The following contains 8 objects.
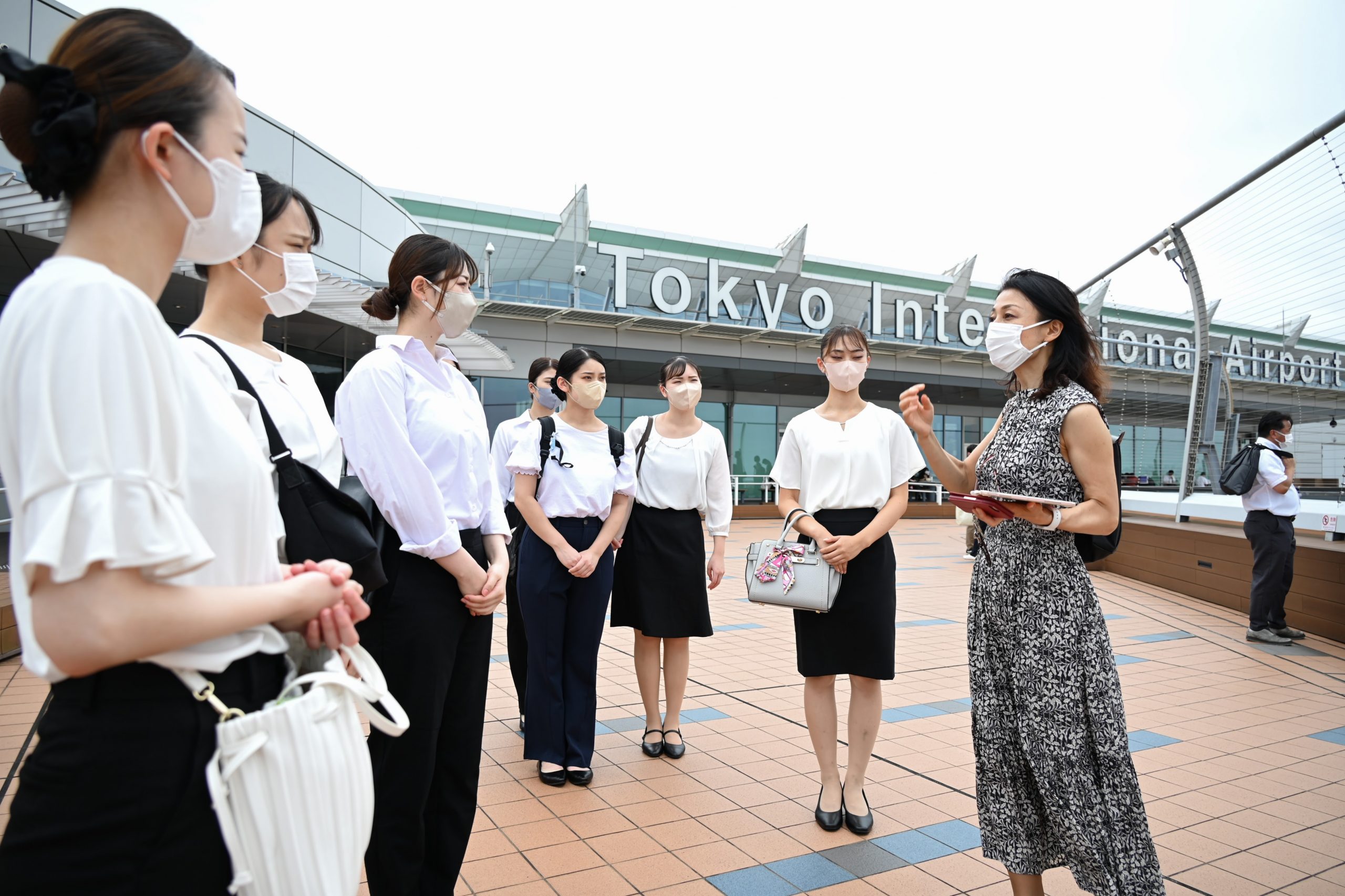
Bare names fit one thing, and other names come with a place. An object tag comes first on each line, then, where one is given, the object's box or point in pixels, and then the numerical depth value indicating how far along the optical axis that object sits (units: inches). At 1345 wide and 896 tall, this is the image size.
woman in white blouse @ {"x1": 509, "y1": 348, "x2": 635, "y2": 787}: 144.5
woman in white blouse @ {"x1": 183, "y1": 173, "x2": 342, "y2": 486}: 68.9
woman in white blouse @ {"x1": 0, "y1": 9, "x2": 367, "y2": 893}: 36.0
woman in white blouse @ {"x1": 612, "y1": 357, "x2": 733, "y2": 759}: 162.4
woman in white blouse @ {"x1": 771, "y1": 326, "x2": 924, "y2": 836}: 130.7
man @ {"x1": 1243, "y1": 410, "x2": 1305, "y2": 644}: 271.1
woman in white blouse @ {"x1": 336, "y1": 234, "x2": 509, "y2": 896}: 85.9
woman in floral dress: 89.4
